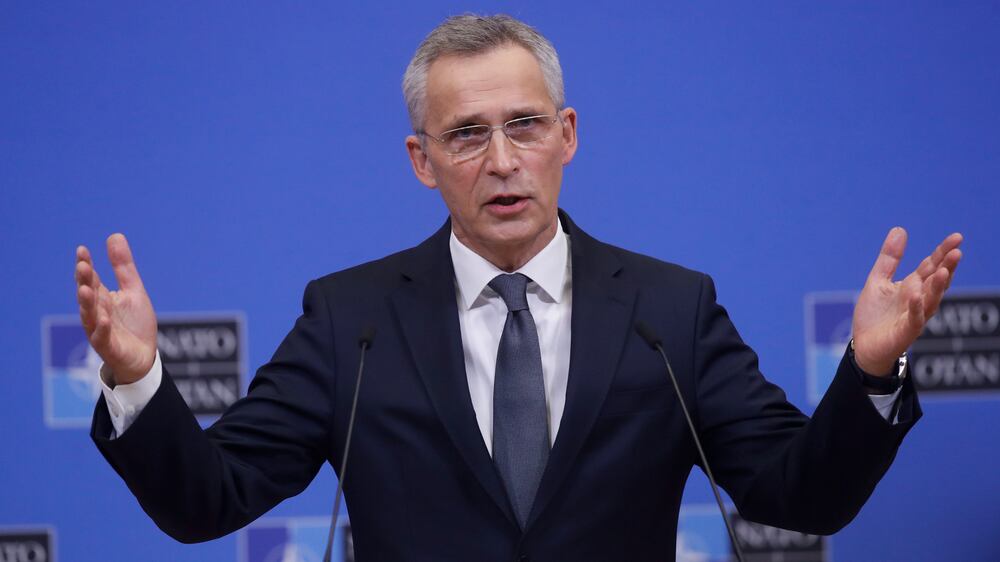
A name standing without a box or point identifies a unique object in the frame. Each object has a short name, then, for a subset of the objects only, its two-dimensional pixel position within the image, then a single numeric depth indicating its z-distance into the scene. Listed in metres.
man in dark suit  6.31
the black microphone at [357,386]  6.25
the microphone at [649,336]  6.39
